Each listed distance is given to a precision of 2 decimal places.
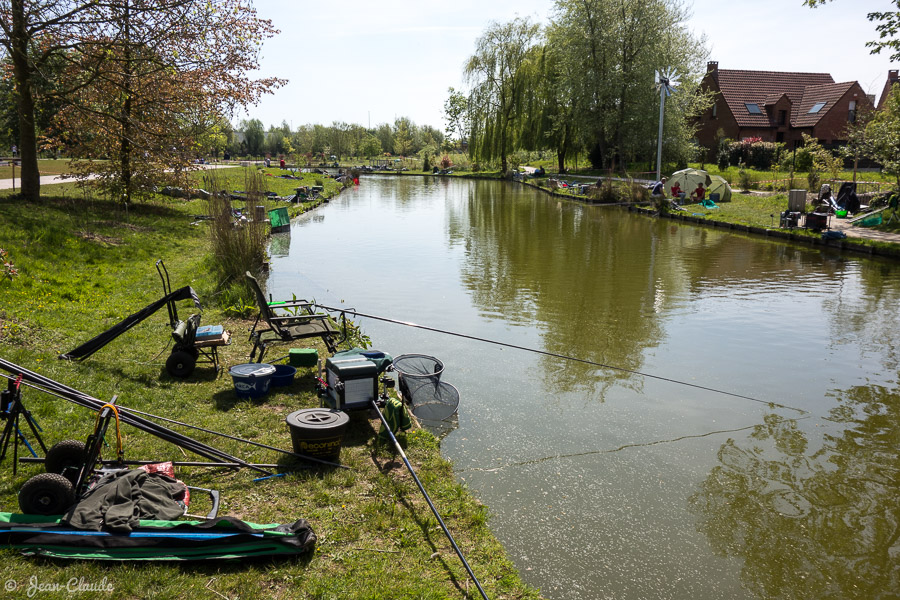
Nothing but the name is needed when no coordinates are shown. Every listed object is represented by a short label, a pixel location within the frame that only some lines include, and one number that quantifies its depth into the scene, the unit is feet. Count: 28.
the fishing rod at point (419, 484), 12.75
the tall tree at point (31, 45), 39.73
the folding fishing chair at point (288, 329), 25.63
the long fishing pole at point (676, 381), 26.05
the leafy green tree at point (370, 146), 293.84
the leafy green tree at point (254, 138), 307.37
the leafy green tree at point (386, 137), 326.44
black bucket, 17.33
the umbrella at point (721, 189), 98.68
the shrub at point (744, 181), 110.22
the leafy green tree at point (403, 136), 288.71
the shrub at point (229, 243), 38.60
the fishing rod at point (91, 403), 15.61
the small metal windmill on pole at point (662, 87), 104.83
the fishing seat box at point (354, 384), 19.79
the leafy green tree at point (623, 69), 130.52
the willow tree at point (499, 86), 179.32
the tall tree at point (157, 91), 42.89
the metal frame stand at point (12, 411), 14.66
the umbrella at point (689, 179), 99.91
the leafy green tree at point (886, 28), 55.88
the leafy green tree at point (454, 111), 245.65
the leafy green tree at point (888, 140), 67.77
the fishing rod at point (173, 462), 15.89
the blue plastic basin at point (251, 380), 22.11
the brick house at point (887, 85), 170.07
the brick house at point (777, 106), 145.59
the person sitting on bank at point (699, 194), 97.91
